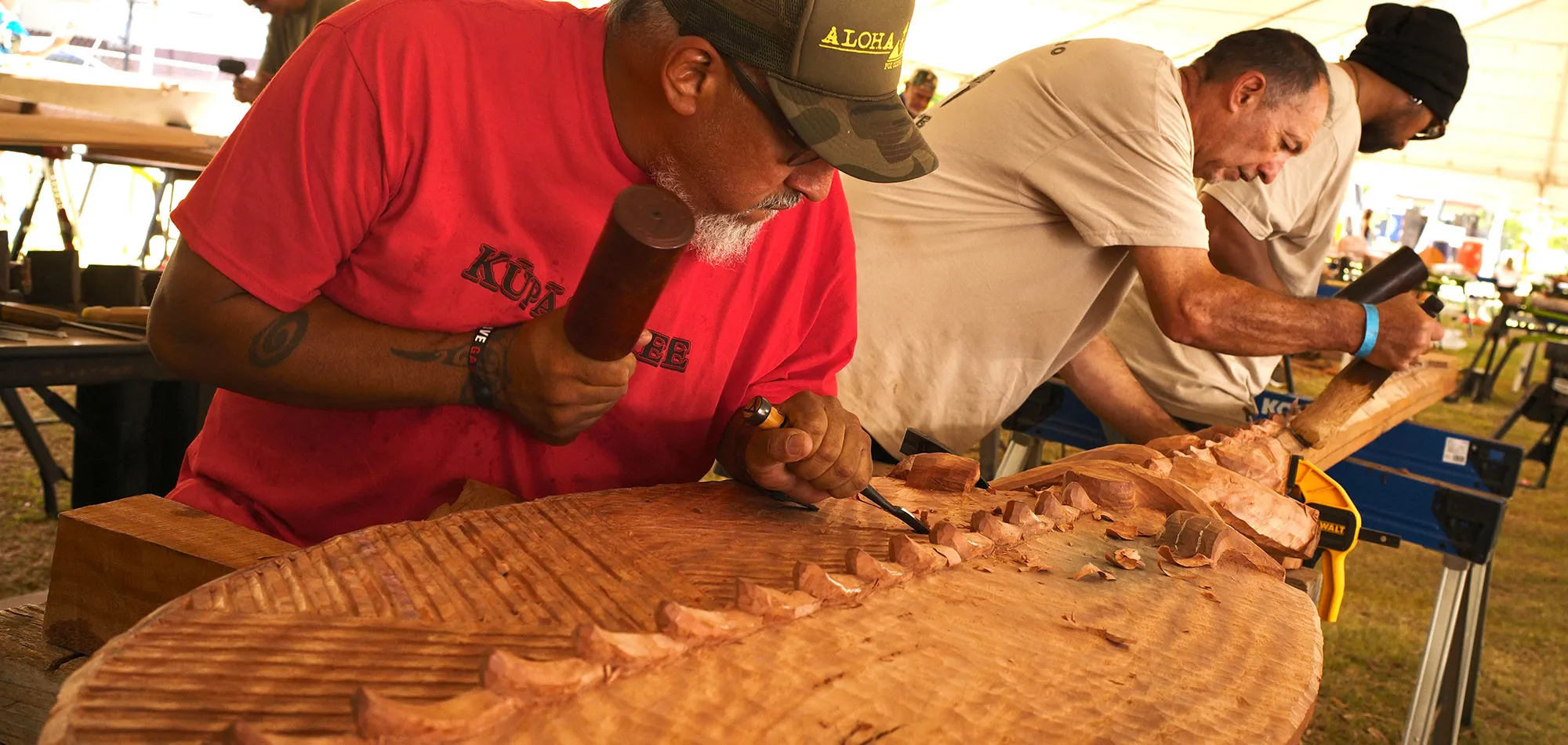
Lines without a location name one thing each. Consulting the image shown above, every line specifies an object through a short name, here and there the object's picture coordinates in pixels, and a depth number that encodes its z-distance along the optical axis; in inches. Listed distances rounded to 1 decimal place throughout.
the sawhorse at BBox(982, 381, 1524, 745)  109.0
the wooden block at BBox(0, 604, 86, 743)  42.9
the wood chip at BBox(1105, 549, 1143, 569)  52.4
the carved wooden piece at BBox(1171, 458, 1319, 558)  66.6
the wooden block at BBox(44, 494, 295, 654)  43.5
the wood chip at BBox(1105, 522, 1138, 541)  57.7
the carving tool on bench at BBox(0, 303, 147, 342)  114.9
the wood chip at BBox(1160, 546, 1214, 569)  53.1
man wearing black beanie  128.6
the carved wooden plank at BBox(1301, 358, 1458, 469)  109.4
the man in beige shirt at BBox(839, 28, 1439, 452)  93.5
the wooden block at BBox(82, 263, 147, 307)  141.9
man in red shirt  51.3
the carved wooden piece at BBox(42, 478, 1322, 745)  28.2
